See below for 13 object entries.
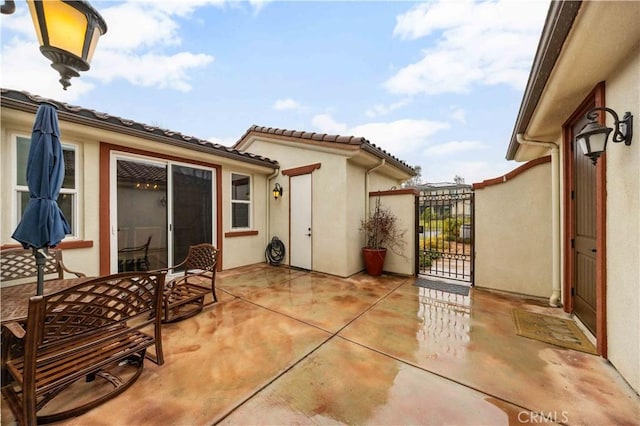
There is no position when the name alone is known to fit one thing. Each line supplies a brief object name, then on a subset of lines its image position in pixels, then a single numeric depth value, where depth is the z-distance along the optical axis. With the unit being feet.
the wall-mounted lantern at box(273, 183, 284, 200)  22.20
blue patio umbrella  6.54
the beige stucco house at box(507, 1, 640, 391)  5.94
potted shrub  18.67
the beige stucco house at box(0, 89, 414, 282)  11.57
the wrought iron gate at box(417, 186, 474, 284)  16.92
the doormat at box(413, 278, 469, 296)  14.97
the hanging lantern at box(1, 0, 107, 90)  5.79
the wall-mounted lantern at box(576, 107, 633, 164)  6.70
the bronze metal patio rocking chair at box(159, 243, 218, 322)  10.65
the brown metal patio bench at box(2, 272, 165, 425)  4.90
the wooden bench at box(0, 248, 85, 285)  9.52
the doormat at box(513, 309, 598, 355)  8.82
